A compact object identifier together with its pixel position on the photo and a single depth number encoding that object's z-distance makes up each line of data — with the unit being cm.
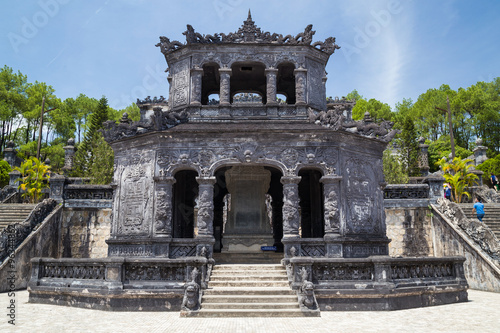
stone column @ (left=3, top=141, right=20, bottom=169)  3512
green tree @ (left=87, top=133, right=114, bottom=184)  2952
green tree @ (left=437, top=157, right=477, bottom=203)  2152
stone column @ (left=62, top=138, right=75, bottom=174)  3562
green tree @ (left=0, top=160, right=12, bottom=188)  3159
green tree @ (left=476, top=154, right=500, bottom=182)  3350
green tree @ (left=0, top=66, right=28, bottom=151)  4616
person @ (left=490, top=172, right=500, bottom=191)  2712
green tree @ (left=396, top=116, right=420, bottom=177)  3572
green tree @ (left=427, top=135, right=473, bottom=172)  4356
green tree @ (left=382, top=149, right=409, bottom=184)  2982
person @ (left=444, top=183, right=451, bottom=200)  2061
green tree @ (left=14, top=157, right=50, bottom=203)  2212
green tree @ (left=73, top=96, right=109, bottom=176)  3347
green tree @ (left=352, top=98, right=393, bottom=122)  5581
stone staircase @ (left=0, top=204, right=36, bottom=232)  1786
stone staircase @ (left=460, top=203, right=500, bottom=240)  1727
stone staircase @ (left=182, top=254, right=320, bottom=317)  955
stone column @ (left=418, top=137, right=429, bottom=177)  3512
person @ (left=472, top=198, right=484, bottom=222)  1617
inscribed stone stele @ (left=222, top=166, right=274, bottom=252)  1538
